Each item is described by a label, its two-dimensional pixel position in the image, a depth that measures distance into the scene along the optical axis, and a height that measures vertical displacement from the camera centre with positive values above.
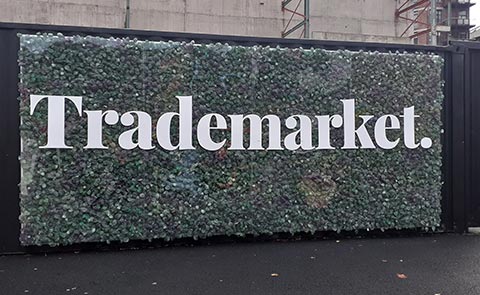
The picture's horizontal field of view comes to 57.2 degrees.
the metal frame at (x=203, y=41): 4.91 +0.46
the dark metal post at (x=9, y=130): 4.90 +0.17
